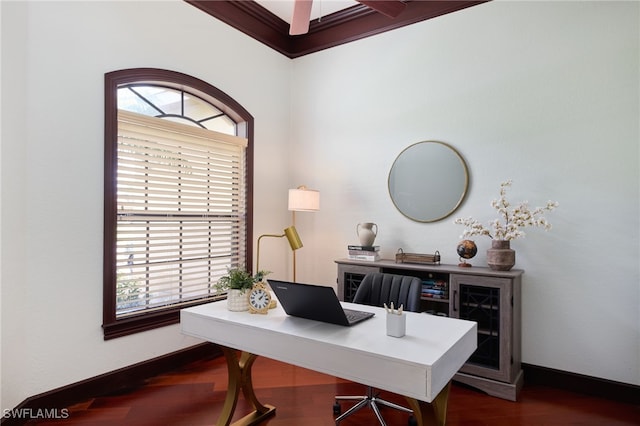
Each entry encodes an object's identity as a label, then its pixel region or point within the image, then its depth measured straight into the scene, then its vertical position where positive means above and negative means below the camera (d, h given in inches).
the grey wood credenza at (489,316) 106.8 -30.4
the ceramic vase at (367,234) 139.0 -8.1
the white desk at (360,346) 56.1 -22.8
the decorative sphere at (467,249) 119.3 -11.5
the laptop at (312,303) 68.2 -17.3
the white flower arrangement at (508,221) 111.5 -2.5
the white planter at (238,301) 84.0 -19.8
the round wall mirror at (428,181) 130.9 +11.3
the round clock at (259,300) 82.0 -19.2
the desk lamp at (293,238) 98.1 -6.8
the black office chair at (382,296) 92.7 -21.7
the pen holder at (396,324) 66.1 -19.7
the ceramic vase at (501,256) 111.7 -12.9
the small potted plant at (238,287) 84.1 -16.9
